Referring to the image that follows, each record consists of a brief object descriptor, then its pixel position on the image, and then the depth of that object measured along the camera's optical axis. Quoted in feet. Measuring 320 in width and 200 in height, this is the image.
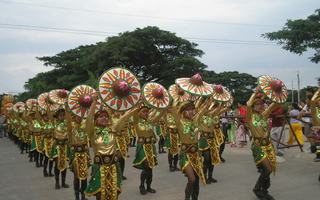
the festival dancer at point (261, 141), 18.11
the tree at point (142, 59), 92.94
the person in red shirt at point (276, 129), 32.37
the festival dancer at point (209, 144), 23.57
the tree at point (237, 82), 109.60
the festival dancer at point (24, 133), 42.35
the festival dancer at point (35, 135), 31.95
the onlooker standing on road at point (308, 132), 28.80
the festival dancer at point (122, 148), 24.40
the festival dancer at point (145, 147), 20.83
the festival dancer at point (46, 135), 27.20
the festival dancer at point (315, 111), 20.01
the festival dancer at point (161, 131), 39.71
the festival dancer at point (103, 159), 14.82
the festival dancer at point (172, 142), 28.56
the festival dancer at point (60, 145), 22.80
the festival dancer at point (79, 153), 18.66
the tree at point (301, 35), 59.36
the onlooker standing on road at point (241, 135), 41.87
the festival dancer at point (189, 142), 16.09
